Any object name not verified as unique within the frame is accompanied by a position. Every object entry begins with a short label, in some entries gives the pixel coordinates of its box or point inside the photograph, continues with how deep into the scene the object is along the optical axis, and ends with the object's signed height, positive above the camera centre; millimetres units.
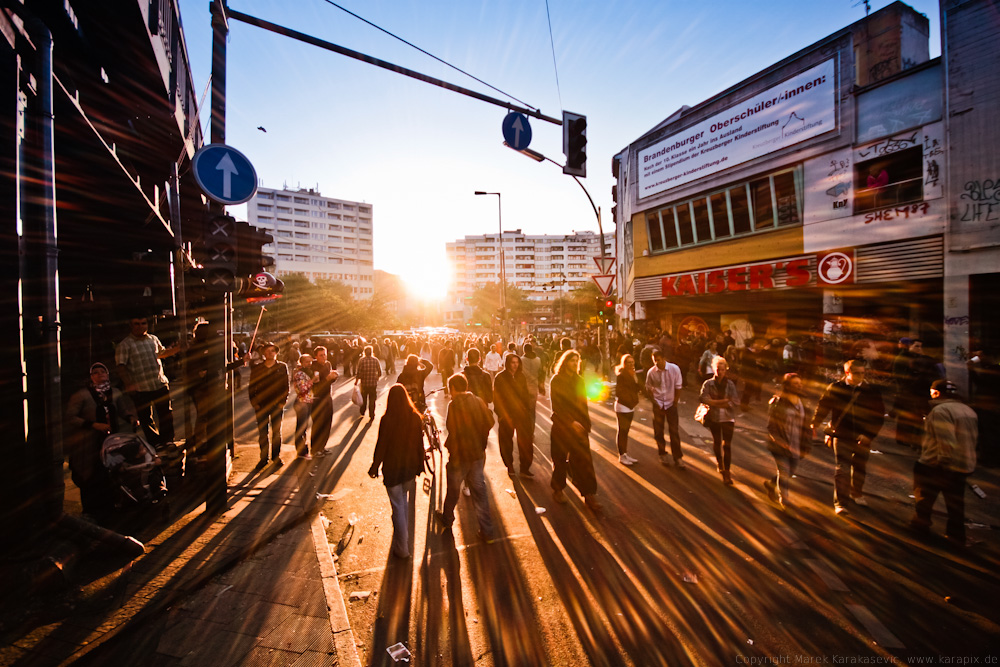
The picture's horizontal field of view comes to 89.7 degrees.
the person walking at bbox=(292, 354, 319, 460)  8273 -1403
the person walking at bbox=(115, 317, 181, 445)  6953 -682
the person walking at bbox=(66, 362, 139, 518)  4957 -1104
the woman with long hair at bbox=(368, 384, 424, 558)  4605 -1255
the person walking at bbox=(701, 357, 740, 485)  6445 -1161
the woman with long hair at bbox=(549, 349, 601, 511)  5797 -1336
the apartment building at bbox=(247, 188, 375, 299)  100000 +18661
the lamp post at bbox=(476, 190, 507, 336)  34406 +1568
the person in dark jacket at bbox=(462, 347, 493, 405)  7828 -970
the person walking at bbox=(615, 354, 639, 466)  7418 -1222
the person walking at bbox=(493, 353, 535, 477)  7172 -1320
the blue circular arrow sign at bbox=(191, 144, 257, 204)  5523 +1722
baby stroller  5039 -1432
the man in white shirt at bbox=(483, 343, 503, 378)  13539 -1163
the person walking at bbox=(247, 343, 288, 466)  7852 -1117
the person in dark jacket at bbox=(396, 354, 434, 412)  8852 -1027
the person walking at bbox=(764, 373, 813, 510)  5551 -1319
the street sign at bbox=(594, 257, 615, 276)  14867 +1540
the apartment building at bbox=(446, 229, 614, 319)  124250 +14985
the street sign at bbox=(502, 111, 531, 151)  7978 +3032
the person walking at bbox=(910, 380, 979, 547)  4574 -1348
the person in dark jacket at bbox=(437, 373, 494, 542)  5016 -1285
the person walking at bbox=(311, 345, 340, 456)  8633 -1405
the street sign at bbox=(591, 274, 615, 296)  14562 +1006
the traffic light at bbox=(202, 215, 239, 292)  5648 +808
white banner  16281 +6835
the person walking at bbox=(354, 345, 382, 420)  10906 -1080
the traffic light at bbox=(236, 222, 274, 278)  6148 +920
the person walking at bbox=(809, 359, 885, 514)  5594 -1247
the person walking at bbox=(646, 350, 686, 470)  7281 -1098
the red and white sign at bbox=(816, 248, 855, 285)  15516 +1427
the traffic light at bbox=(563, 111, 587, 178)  8078 +2826
